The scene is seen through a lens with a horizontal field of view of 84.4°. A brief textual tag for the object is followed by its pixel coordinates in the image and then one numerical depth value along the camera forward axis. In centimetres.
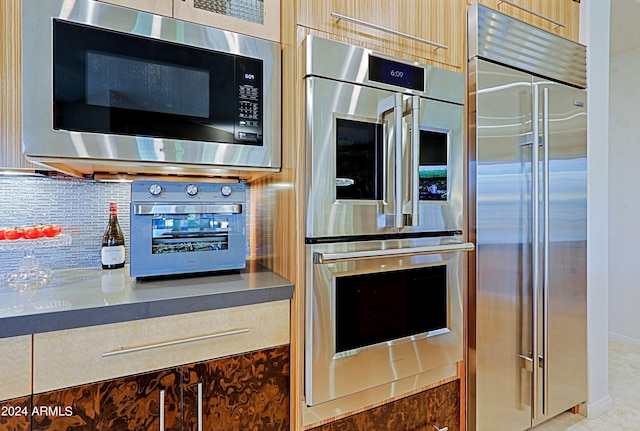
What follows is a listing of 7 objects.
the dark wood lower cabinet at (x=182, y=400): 96
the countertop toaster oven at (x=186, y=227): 127
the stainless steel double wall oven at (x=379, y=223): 124
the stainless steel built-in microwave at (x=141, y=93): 106
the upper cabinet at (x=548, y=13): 173
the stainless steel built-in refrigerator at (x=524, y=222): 162
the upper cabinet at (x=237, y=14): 125
